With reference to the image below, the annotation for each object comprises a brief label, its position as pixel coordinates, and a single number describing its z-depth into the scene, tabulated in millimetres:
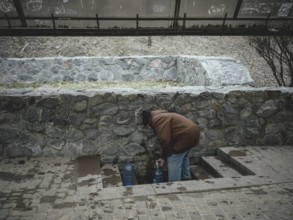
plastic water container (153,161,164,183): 5289
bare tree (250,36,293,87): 7844
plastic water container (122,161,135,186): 5133
